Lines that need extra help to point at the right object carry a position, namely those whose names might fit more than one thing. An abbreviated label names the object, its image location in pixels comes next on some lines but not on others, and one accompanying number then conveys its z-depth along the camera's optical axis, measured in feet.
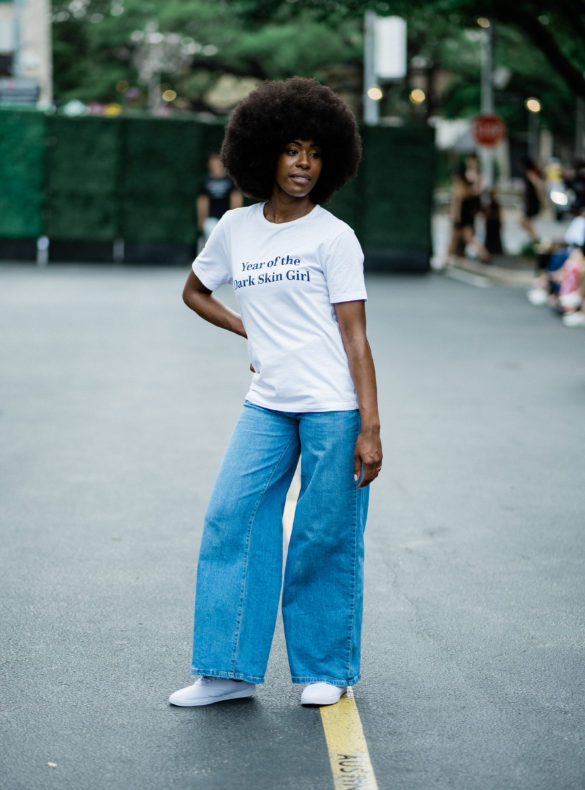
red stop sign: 99.71
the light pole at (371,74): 111.86
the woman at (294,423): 13.69
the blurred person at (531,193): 80.18
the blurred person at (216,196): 70.44
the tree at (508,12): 77.82
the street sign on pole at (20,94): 112.37
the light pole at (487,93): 104.88
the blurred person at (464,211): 83.87
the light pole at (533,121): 172.65
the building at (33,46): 157.89
